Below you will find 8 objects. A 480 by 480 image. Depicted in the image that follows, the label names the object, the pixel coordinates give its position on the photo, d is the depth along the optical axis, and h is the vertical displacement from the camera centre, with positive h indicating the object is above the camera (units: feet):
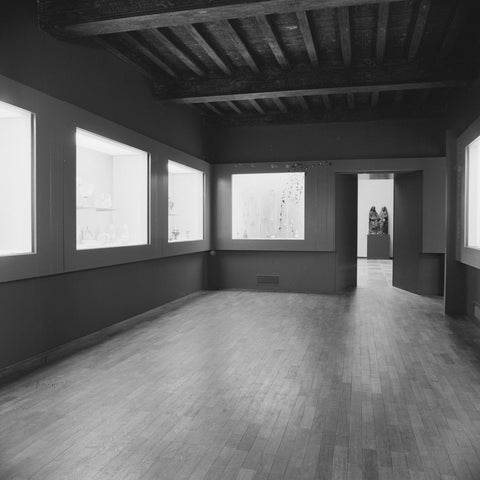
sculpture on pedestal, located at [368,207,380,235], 59.00 +0.64
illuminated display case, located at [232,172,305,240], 29.76 +1.32
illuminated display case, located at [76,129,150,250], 16.83 +1.31
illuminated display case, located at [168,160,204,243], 24.82 +1.33
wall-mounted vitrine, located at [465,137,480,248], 18.90 +1.36
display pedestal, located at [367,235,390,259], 56.59 -2.24
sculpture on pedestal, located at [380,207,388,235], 59.06 +0.89
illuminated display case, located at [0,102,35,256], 13.07 +1.28
